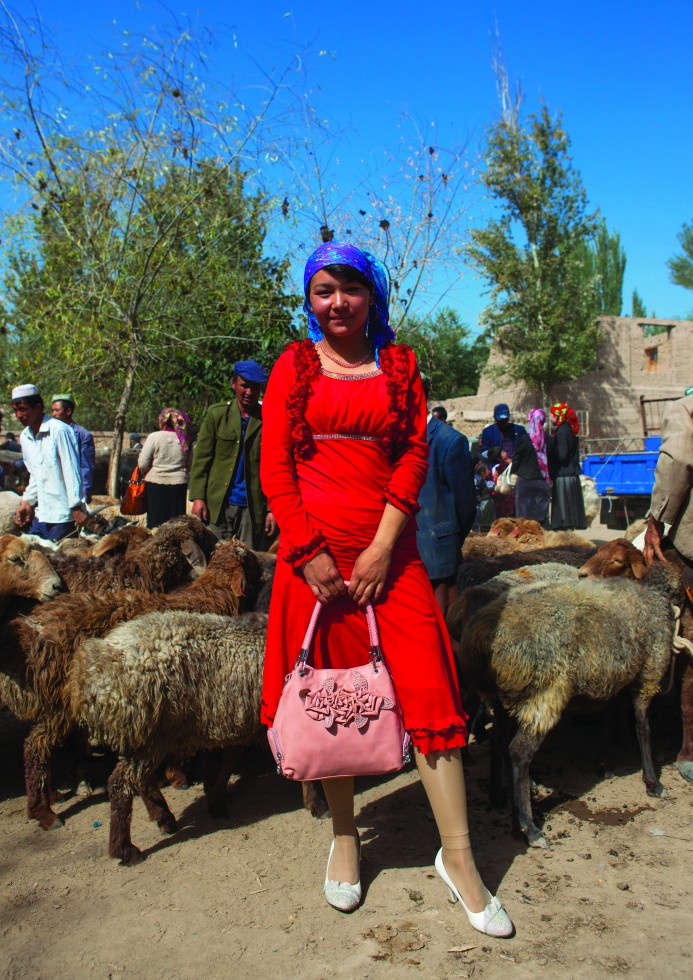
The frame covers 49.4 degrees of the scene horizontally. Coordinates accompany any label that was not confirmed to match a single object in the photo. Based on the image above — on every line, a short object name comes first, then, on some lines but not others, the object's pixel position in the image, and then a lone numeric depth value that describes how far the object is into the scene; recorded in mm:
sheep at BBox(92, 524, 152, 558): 5723
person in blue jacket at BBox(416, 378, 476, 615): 5121
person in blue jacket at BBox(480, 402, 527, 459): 10672
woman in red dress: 2715
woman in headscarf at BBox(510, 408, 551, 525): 9945
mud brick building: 34000
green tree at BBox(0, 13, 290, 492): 12766
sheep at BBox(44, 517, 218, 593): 5246
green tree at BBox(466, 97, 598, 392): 33000
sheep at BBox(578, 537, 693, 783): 4203
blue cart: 15336
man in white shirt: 6152
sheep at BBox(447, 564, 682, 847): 3617
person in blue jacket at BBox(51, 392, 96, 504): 7254
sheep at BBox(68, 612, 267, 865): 3475
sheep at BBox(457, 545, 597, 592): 5641
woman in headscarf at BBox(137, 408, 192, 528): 8180
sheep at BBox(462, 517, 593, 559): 7191
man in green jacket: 6312
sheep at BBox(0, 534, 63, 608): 3650
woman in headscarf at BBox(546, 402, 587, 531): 10539
